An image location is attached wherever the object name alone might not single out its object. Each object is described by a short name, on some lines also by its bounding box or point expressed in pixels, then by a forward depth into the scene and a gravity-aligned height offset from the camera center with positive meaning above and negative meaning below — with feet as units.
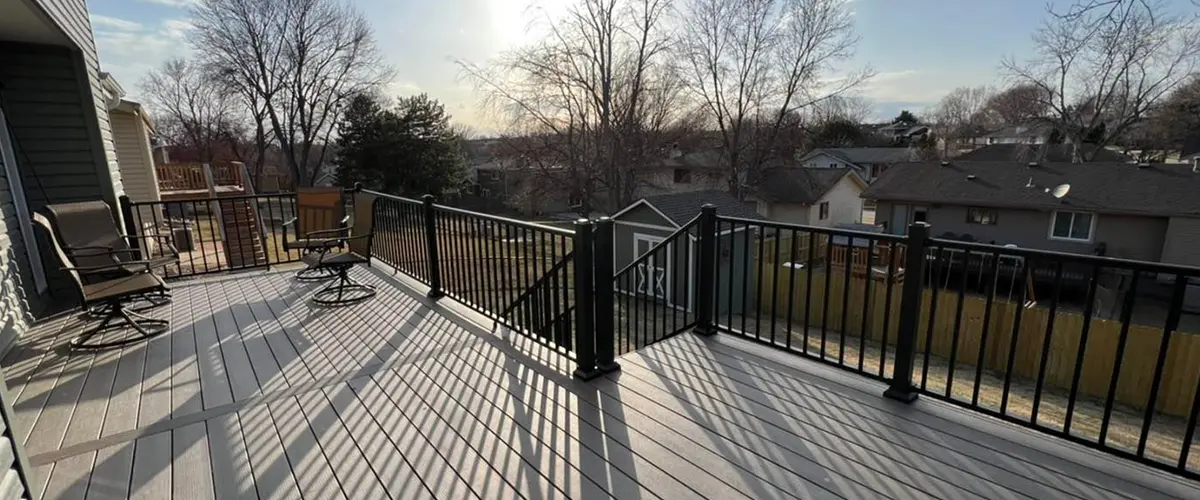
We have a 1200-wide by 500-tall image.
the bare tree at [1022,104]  68.08 +7.58
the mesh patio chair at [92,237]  12.23 -1.72
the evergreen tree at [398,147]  66.80 +2.39
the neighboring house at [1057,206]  43.88 -4.82
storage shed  36.50 -4.85
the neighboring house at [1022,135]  80.09 +4.02
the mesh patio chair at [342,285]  13.89 -3.57
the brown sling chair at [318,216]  17.12 -1.74
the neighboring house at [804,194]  69.15 -4.84
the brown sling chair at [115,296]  10.66 -2.68
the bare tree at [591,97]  48.44 +6.60
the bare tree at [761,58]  54.03 +11.21
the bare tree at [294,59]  58.95 +13.34
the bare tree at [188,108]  73.15 +9.05
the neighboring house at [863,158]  101.30 +0.01
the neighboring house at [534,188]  55.42 -2.88
